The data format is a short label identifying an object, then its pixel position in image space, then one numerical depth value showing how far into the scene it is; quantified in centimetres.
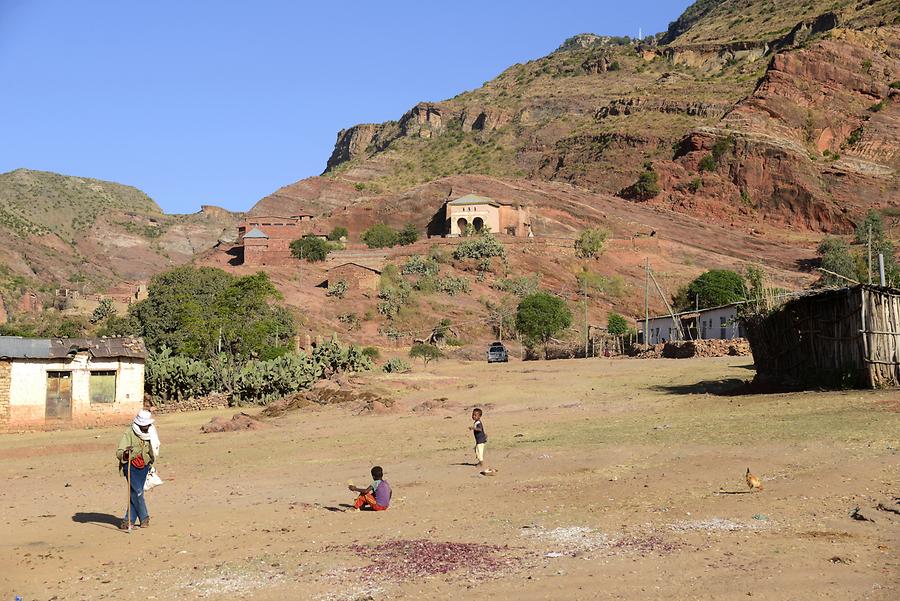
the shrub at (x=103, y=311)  6925
